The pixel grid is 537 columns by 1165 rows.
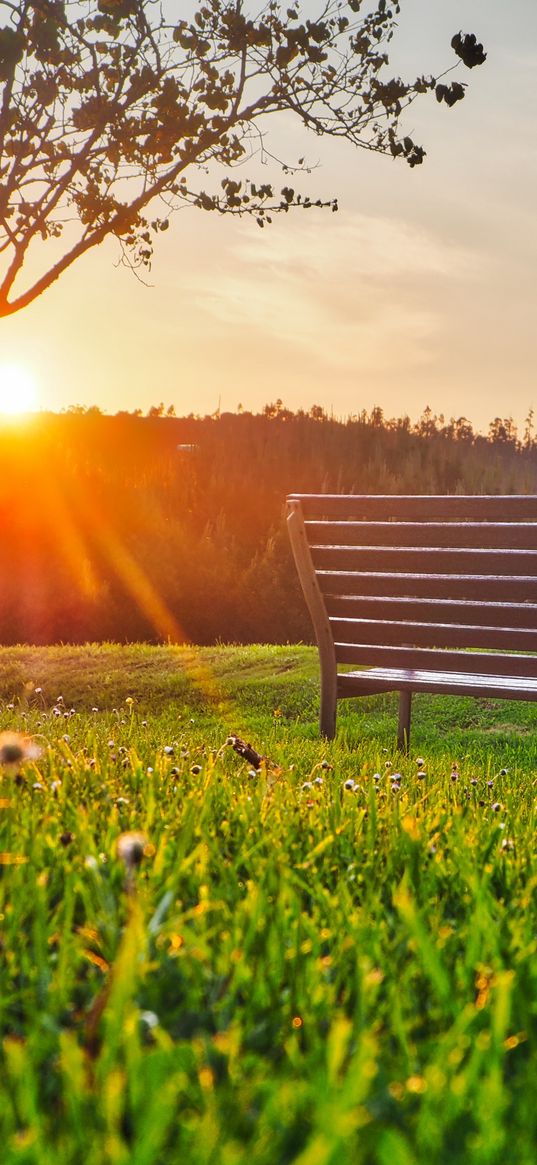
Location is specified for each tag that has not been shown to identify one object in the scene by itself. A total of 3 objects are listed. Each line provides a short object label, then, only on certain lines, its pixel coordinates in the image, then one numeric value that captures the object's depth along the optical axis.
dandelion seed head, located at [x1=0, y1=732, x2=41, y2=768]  2.04
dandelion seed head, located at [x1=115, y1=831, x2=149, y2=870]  1.45
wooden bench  5.11
